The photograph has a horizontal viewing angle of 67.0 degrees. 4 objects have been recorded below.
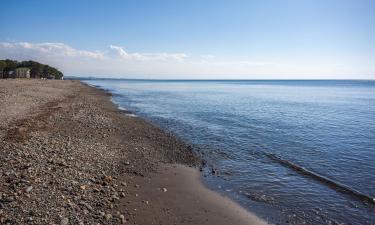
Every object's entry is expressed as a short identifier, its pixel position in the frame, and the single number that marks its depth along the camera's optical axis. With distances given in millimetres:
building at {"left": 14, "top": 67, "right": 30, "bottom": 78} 110644
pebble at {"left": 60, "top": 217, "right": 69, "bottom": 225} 7495
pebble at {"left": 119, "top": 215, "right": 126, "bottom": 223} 8280
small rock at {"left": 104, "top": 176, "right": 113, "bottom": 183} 11062
